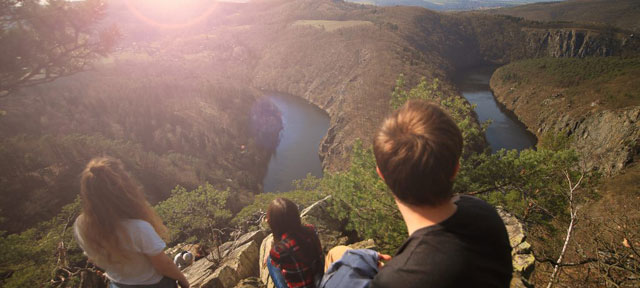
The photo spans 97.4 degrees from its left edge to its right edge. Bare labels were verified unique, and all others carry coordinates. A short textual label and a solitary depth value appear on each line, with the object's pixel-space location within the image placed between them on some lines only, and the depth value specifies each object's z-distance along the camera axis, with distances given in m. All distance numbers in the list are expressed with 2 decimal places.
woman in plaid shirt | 3.36
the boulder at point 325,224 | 7.98
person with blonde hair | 2.89
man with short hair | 1.24
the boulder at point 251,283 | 5.86
